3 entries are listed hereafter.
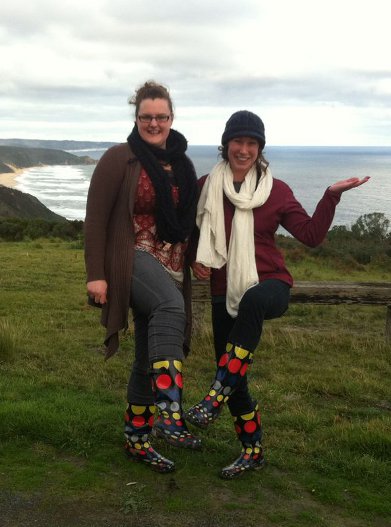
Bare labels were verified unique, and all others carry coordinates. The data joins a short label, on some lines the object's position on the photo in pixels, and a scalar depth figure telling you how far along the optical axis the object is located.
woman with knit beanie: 3.32
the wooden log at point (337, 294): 7.20
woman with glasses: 3.28
